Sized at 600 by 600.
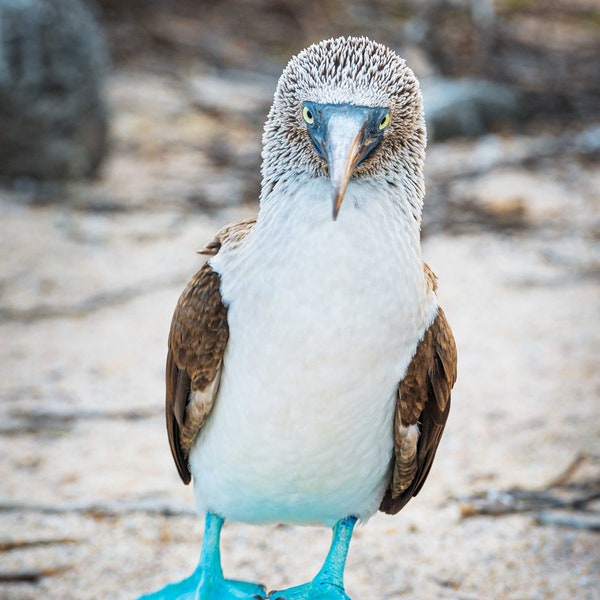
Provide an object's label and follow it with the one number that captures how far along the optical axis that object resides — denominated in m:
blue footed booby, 4.58
